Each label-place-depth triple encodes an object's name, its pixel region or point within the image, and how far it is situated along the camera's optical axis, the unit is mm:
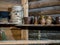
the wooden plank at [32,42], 1553
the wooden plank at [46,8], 1817
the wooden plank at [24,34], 1740
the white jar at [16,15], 1591
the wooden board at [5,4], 1747
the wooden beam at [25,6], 1730
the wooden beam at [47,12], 1804
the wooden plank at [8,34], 1765
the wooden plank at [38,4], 1809
